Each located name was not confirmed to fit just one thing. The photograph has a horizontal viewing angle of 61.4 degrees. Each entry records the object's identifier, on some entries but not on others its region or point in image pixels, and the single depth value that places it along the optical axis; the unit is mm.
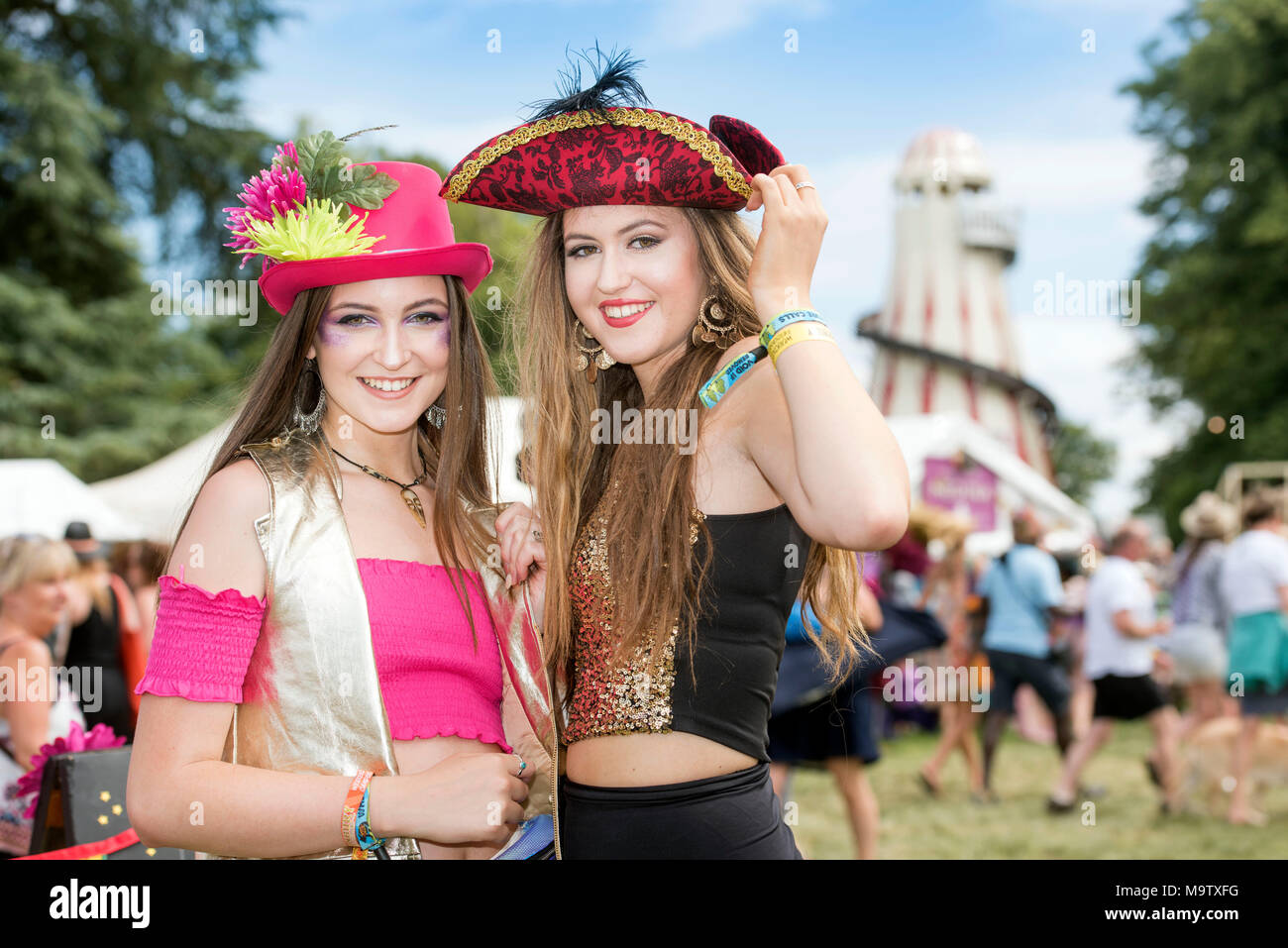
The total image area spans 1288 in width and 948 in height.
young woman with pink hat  1764
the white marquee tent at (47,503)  8125
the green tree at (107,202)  13445
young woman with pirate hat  1840
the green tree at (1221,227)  20766
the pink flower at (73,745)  2845
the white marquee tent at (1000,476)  12991
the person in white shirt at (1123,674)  7294
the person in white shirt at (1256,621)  6961
